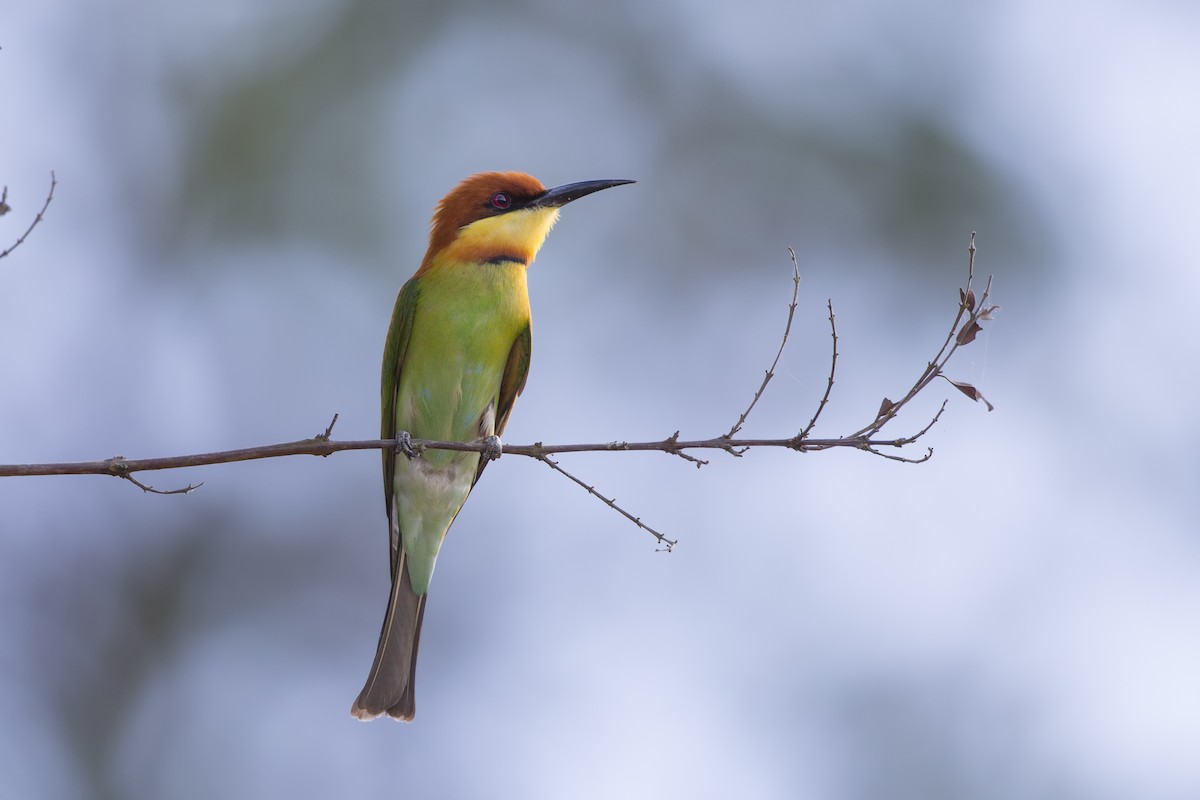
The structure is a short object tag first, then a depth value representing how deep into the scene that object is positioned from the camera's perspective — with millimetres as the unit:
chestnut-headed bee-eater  8437
